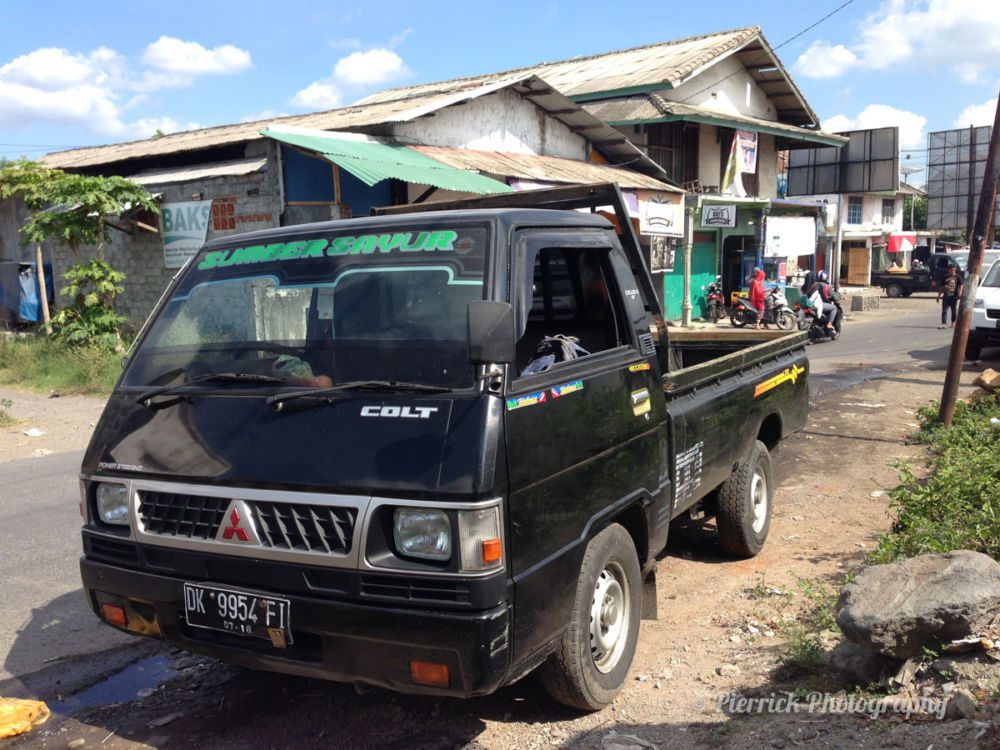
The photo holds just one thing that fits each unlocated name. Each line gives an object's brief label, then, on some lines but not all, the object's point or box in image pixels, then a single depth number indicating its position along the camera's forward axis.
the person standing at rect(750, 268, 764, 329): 20.30
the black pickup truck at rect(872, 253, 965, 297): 36.34
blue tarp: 17.14
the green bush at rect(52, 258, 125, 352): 13.88
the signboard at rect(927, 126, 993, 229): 43.72
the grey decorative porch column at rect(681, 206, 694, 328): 20.94
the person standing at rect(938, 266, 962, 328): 21.36
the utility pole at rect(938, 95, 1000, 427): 8.54
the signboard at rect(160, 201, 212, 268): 13.64
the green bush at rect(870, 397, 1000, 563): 4.64
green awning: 10.77
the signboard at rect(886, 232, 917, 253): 41.97
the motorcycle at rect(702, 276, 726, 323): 22.39
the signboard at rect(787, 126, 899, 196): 35.84
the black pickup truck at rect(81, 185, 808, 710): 2.71
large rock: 3.22
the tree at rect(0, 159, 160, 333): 13.23
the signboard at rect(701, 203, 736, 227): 21.41
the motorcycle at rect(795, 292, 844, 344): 19.72
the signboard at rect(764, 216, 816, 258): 24.56
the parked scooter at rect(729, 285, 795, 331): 19.67
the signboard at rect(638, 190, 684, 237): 17.84
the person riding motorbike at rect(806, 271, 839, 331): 19.77
